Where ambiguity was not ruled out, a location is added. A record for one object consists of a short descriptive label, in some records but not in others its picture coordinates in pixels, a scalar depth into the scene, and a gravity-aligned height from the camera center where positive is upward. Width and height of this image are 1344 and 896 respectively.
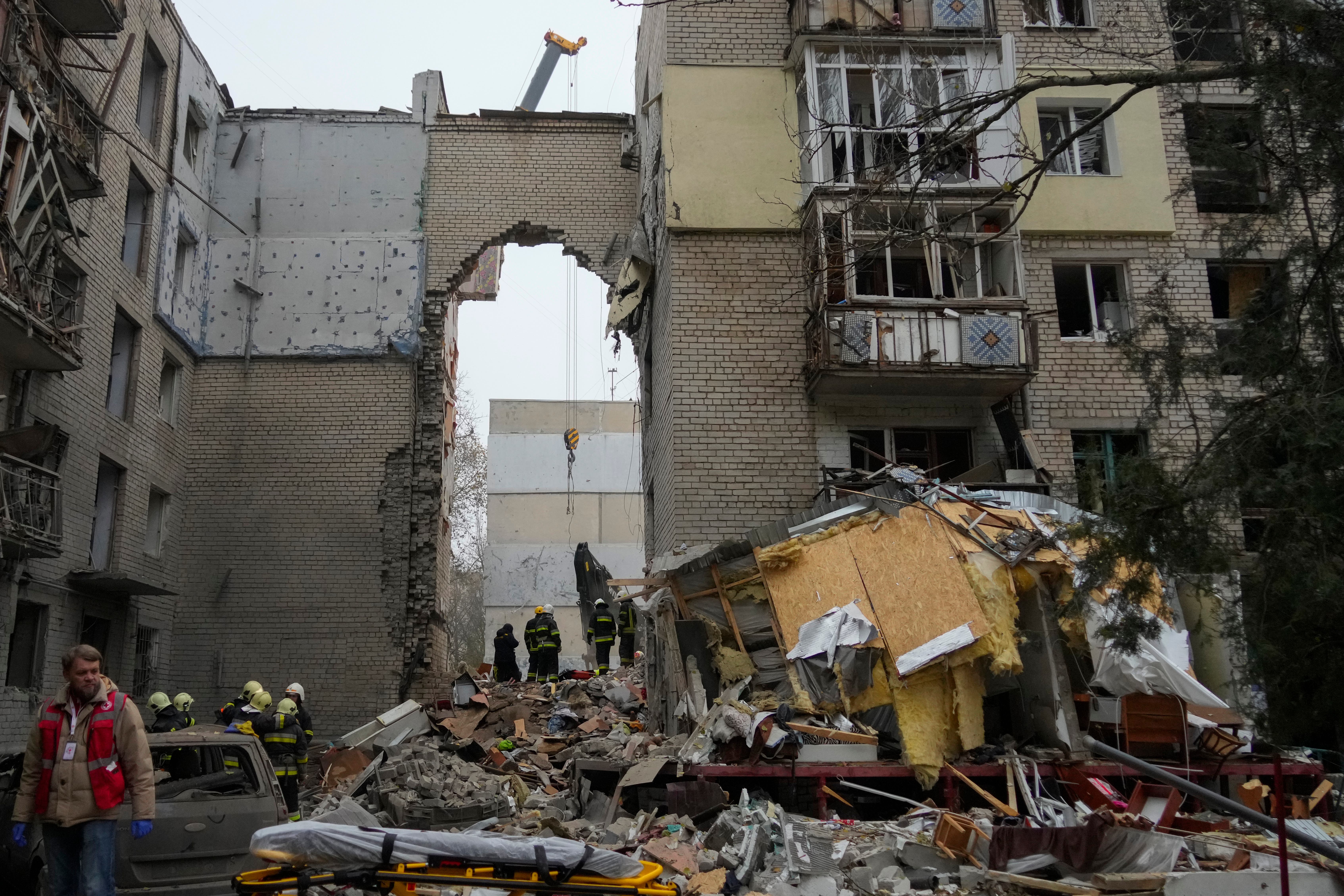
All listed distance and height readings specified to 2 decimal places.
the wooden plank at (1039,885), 7.07 -1.42
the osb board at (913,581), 10.48 +1.04
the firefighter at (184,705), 11.19 -0.12
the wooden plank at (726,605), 11.73 +0.90
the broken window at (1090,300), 15.27 +5.67
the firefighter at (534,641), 18.88 +0.84
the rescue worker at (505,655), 19.66 +0.62
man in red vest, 5.10 -0.41
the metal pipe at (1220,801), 4.27 -0.51
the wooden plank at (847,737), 10.21 -0.52
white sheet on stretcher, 4.21 -0.64
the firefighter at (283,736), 10.12 -0.43
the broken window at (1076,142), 15.60 +8.06
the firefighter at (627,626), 19.69 +1.15
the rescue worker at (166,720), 10.16 -0.26
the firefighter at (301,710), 11.31 -0.20
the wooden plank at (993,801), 9.48 -1.09
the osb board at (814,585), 11.11 +1.06
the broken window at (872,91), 14.52 +8.39
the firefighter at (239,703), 10.99 -0.11
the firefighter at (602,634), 18.66 +0.95
